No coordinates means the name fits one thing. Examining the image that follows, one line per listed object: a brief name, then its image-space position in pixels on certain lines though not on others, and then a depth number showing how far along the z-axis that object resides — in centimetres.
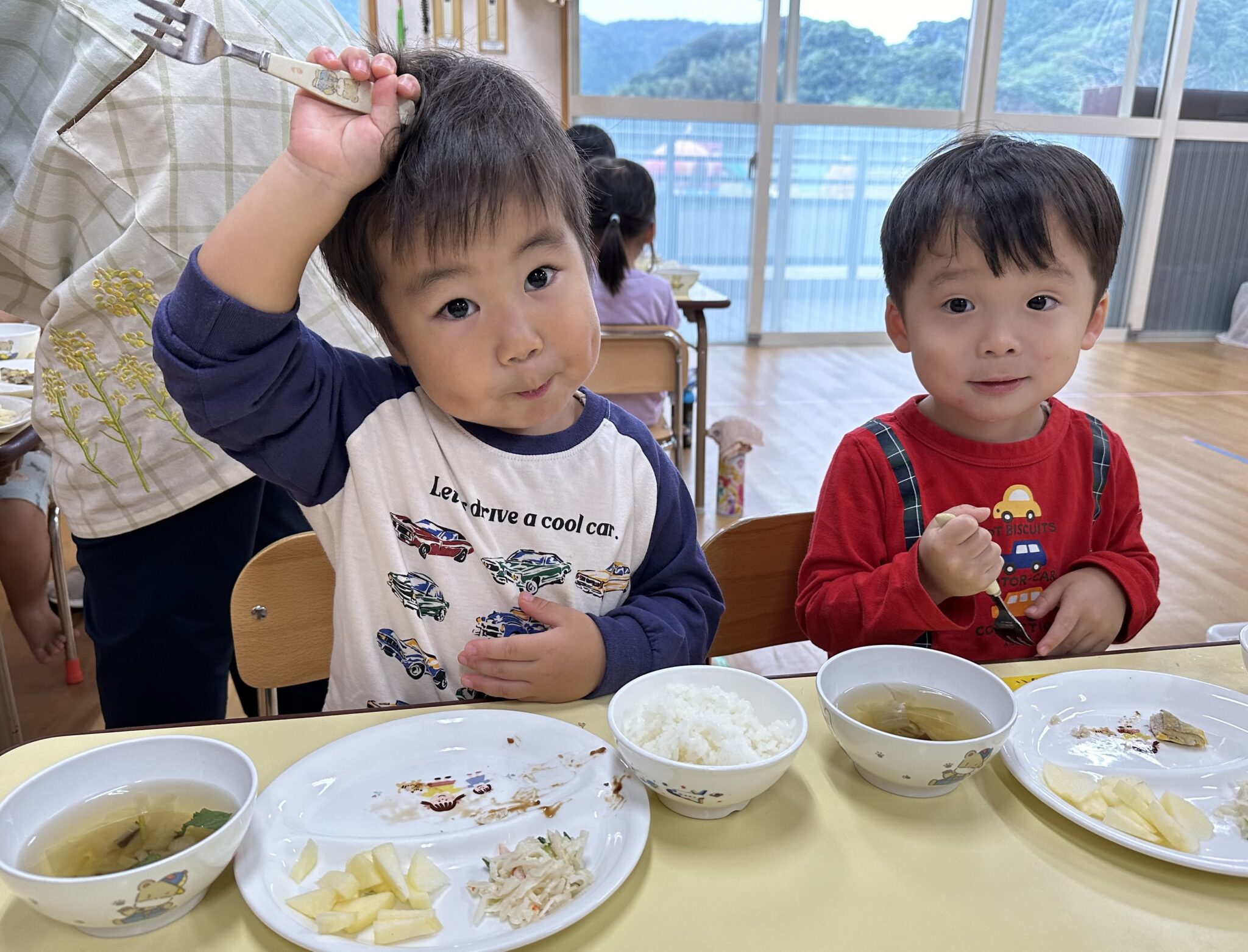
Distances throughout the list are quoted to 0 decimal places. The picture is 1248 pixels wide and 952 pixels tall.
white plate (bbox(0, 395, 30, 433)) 173
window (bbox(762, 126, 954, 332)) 667
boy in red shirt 103
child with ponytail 290
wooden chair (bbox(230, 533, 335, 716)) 102
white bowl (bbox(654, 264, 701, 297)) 364
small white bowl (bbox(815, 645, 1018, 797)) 65
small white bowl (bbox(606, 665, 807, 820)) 62
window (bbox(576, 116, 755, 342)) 649
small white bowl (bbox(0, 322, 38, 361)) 236
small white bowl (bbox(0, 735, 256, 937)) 51
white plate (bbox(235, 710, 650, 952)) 57
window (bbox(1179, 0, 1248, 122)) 681
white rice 66
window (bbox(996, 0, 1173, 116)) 669
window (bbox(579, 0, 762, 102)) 626
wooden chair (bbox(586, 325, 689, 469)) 254
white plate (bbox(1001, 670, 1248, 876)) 65
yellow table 56
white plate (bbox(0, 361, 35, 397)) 200
